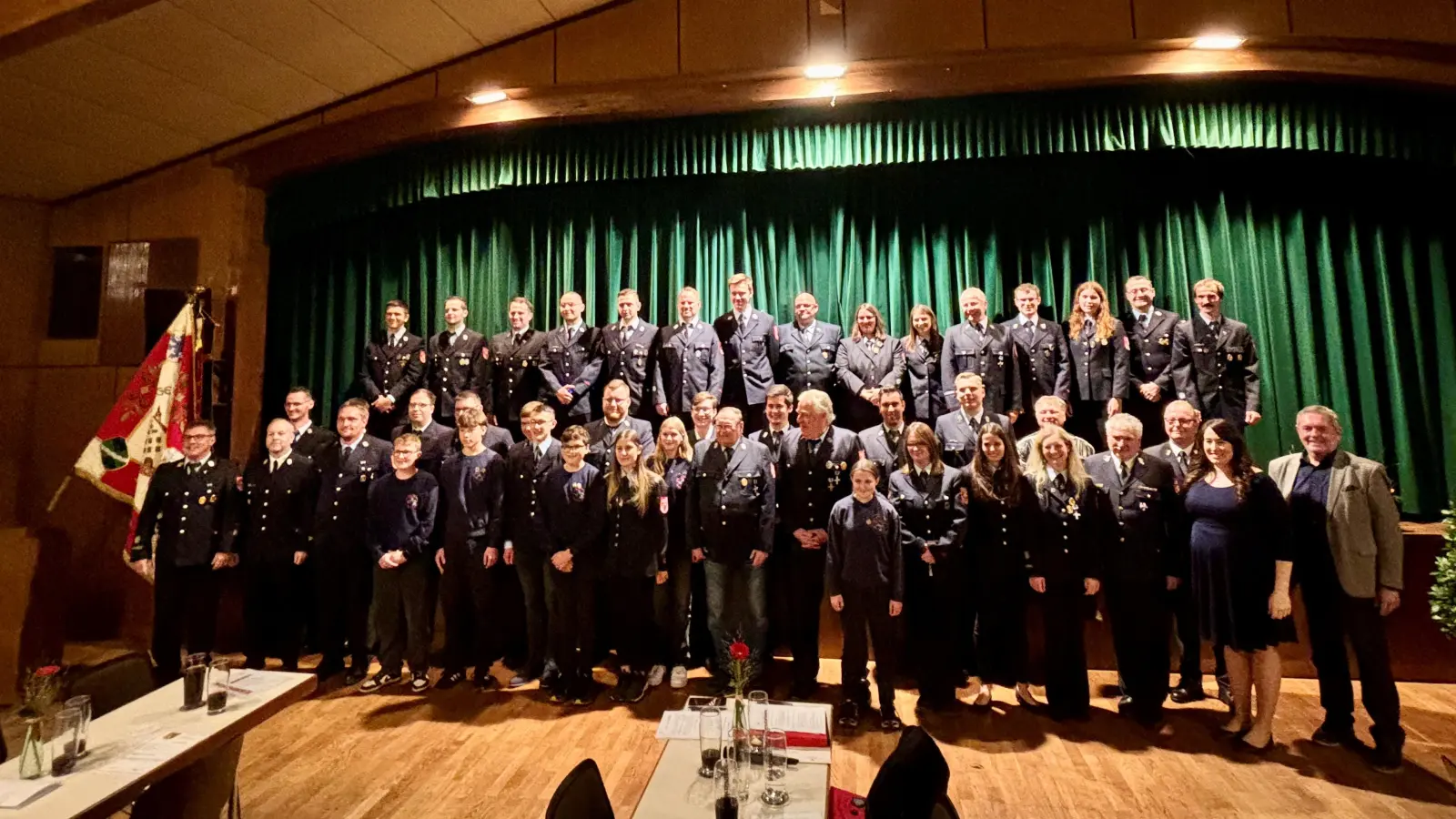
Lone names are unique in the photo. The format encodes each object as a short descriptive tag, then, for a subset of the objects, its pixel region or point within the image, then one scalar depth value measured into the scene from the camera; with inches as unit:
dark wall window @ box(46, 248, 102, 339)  245.6
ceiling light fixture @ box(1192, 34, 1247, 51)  182.7
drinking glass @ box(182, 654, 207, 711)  90.2
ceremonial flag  206.1
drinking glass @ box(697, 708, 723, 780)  73.4
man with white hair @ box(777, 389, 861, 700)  157.0
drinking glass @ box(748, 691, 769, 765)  74.3
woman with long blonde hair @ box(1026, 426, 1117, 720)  145.3
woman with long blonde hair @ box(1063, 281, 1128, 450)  192.5
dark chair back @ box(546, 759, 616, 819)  55.7
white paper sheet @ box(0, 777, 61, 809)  65.4
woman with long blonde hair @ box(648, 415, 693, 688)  169.5
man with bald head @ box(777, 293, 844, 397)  207.0
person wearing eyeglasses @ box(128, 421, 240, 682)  169.5
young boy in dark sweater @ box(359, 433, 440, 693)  166.4
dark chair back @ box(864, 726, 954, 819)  63.5
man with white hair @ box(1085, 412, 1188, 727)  144.0
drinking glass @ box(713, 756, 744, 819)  63.4
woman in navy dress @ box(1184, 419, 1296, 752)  129.4
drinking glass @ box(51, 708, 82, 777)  72.1
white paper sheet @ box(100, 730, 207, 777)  72.8
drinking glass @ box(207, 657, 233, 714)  88.2
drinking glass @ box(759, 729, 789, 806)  68.4
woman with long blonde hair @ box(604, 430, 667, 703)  159.6
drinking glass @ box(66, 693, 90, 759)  75.0
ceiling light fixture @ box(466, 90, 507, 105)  210.4
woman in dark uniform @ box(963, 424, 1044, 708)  148.0
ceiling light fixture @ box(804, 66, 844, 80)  197.2
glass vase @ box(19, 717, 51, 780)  70.3
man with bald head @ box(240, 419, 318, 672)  176.6
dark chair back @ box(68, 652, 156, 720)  91.0
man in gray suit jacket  127.4
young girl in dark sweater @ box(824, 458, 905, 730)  141.4
